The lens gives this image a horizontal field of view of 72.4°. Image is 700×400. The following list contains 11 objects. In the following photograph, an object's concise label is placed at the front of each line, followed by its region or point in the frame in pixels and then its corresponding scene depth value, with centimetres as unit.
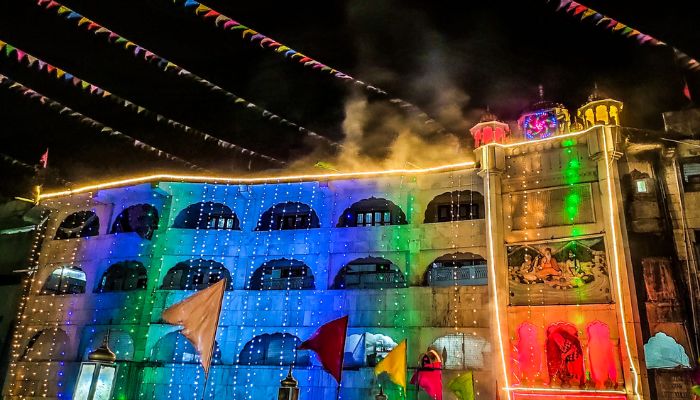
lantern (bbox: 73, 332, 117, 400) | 1005
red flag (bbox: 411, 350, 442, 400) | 2000
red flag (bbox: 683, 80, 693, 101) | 2022
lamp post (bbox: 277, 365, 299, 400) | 968
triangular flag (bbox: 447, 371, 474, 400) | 1934
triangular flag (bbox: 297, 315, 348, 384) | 1105
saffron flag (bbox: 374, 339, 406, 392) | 1750
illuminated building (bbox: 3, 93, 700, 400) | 1847
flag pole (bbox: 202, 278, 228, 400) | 983
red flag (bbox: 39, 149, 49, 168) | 2794
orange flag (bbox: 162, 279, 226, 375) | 970
